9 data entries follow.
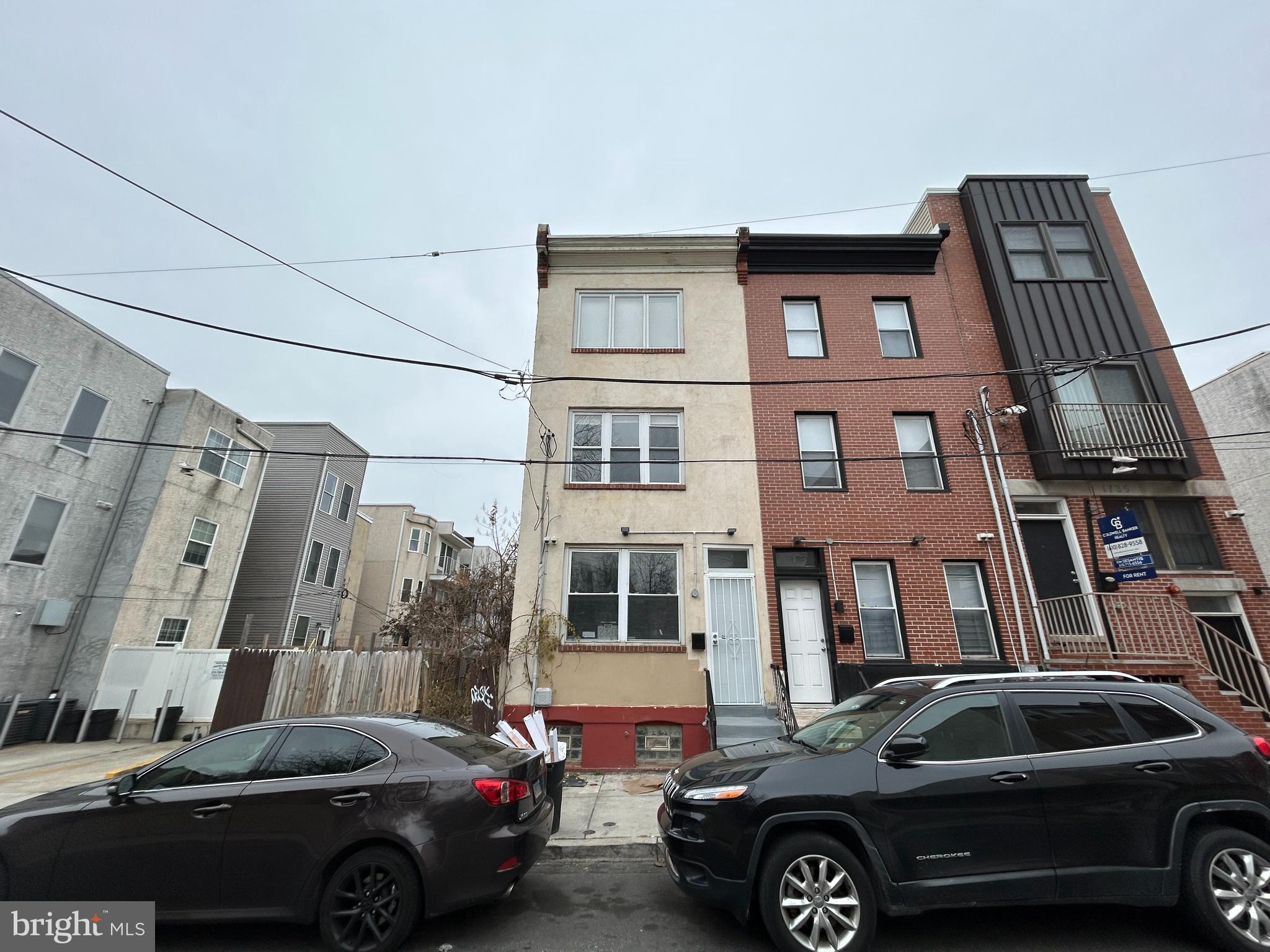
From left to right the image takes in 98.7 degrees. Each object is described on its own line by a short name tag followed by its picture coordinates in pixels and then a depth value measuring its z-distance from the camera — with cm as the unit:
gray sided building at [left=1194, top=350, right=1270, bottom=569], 1527
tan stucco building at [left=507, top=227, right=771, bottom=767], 959
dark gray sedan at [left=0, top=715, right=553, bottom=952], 380
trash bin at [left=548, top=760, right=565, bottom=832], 536
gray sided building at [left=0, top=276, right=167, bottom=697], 1295
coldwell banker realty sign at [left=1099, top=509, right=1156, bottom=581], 934
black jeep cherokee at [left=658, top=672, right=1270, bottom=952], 368
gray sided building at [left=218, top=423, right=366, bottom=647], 2075
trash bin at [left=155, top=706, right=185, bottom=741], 1232
